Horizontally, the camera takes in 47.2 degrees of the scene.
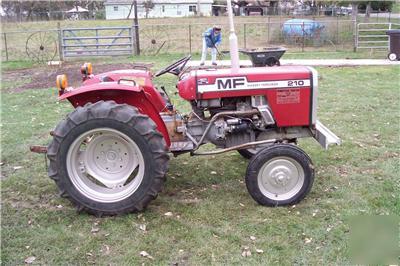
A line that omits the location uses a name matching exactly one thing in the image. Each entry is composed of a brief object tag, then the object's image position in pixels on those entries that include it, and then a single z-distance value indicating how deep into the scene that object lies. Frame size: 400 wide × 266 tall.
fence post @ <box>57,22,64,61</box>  17.42
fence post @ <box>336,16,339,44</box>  20.59
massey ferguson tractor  3.91
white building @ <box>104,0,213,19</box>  45.25
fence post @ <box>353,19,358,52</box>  18.84
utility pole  17.84
